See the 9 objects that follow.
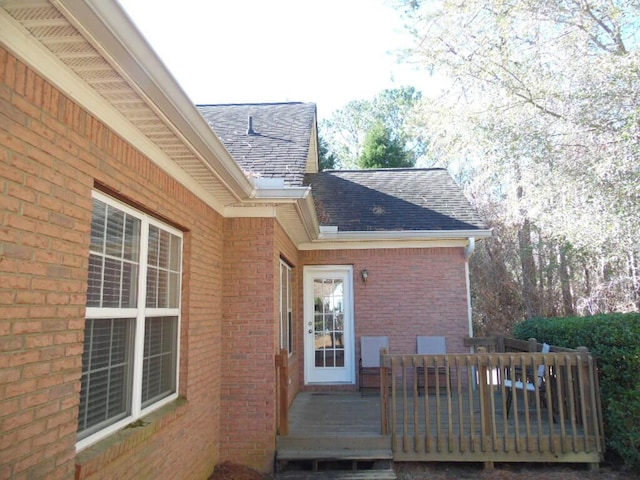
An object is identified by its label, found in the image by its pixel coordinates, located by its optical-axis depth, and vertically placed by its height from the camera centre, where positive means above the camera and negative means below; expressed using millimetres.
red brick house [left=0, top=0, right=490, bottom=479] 2160 +384
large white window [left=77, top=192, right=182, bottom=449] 3018 -71
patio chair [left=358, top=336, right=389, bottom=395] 8500 -854
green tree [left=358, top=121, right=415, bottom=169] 20844 +6979
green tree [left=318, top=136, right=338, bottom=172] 23684 +7979
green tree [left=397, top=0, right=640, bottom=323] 5949 +2785
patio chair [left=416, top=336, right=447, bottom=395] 8547 -723
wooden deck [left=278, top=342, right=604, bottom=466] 5375 -1502
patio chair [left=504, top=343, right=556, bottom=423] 6348 -1115
